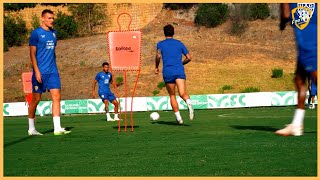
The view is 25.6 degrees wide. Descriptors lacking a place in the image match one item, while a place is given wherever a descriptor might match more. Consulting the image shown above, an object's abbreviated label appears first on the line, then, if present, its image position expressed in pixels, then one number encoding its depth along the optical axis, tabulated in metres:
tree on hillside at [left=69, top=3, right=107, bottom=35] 85.19
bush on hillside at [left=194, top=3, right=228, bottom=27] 80.25
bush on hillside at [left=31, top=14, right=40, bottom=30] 82.28
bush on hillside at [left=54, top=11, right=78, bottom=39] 82.06
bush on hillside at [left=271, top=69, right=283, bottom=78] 62.04
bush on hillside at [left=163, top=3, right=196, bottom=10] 87.31
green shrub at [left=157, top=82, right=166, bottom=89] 60.19
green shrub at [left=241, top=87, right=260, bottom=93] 57.41
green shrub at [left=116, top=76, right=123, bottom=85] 61.81
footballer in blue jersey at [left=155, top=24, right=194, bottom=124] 15.41
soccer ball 19.17
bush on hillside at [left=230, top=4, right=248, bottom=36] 78.19
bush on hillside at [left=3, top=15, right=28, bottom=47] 81.75
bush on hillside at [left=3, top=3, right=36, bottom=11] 89.06
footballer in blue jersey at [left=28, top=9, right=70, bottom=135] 13.09
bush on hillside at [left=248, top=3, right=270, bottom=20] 81.12
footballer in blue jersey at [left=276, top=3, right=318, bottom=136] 8.09
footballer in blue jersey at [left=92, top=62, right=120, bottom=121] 23.31
